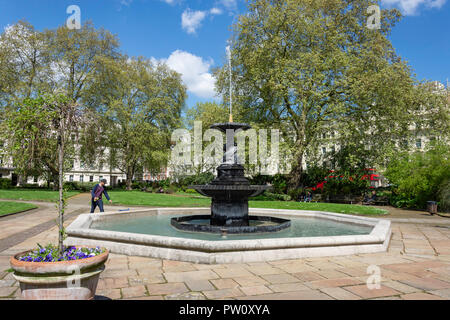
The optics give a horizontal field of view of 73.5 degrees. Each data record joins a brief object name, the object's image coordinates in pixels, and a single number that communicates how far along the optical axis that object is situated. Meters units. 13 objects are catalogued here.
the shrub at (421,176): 18.78
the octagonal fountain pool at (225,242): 5.58
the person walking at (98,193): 11.43
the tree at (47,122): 3.84
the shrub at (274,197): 26.71
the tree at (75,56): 34.94
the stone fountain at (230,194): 8.32
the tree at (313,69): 22.78
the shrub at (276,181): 31.48
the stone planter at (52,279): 2.91
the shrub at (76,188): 36.83
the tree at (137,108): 37.16
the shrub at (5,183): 42.00
